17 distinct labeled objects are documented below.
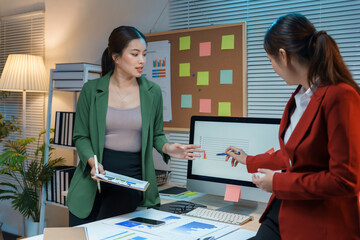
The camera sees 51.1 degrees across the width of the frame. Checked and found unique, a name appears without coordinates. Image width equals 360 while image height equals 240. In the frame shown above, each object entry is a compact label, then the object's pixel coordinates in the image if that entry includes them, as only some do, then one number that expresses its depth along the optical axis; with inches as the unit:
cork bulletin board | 98.7
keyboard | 66.5
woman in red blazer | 38.4
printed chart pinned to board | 111.5
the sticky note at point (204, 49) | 103.2
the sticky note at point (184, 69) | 107.3
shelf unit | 119.2
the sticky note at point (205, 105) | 103.7
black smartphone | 63.0
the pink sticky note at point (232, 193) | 75.5
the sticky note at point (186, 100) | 107.6
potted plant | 127.6
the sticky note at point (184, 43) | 107.0
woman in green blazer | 71.9
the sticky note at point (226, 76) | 100.0
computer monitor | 74.9
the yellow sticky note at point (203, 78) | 103.9
